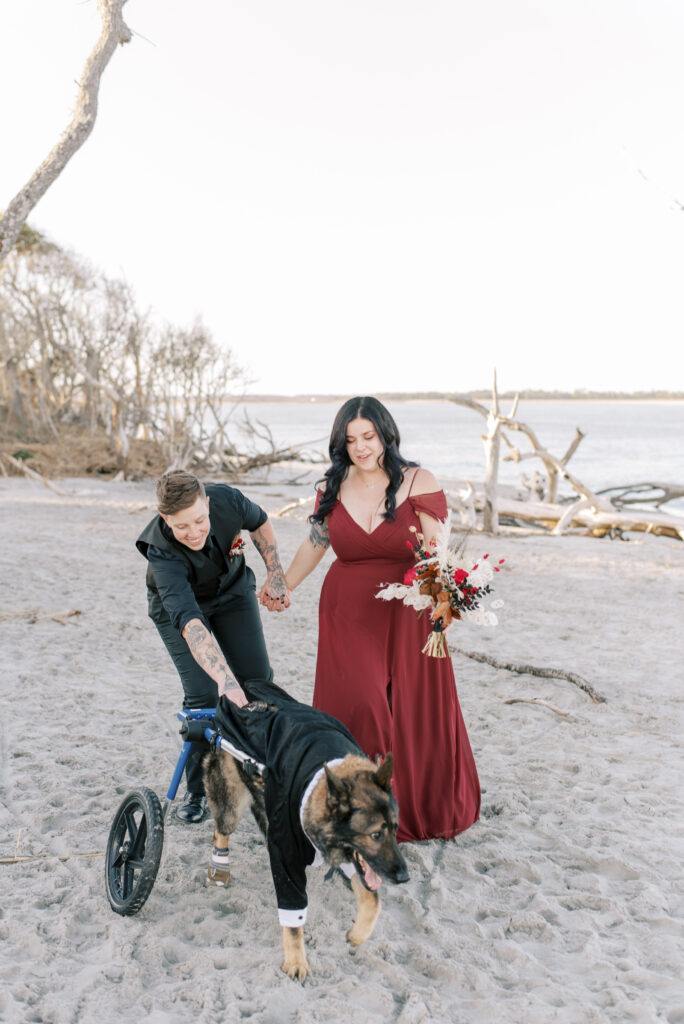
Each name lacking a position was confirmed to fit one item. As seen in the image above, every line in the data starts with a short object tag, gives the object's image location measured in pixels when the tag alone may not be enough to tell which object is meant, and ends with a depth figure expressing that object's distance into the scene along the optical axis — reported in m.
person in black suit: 3.22
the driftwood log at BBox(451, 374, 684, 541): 14.05
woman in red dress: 3.83
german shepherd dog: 2.54
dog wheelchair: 3.06
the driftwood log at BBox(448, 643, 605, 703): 6.18
